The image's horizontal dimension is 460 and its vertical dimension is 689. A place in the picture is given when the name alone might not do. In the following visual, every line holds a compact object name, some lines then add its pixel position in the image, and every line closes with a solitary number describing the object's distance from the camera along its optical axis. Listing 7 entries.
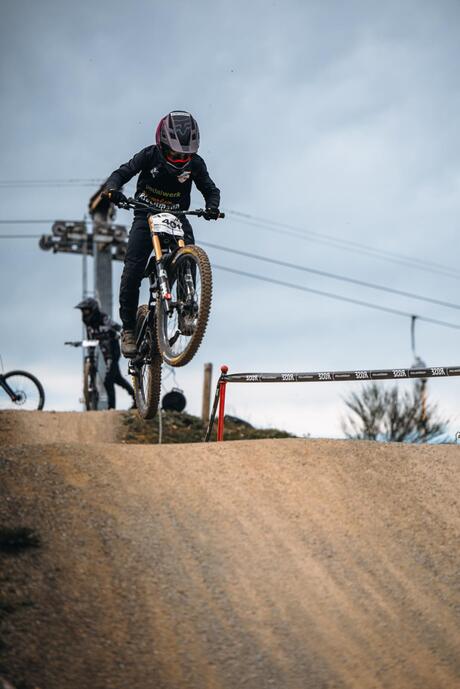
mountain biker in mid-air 9.21
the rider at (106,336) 18.22
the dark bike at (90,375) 19.36
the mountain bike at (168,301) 9.08
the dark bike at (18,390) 18.98
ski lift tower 31.75
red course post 11.45
